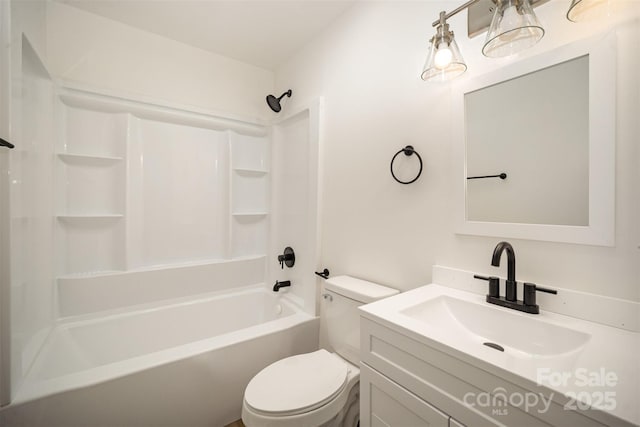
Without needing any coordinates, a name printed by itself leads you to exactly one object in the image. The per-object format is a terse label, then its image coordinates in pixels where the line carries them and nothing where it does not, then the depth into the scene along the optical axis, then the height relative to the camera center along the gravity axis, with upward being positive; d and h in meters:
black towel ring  1.30 +0.31
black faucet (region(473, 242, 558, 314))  0.90 -0.27
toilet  1.08 -0.78
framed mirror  0.83 +0.24
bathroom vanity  0.54 -0.38
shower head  2.24 +0.94
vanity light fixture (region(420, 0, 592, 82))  0.84 +0.62
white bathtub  1.18 -0.85
